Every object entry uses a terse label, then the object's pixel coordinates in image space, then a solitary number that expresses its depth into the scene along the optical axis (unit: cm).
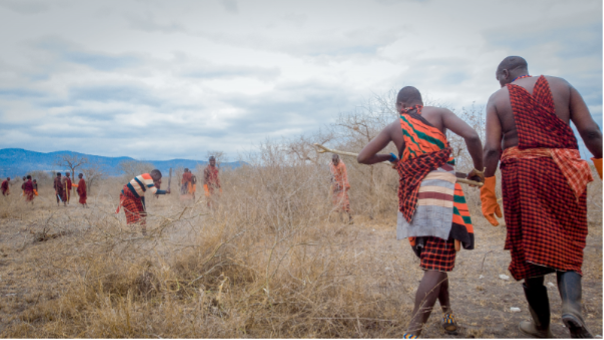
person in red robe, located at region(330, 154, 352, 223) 663
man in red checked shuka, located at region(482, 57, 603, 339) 205
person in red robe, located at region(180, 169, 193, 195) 907
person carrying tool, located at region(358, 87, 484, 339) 201
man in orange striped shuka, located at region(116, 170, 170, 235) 523
